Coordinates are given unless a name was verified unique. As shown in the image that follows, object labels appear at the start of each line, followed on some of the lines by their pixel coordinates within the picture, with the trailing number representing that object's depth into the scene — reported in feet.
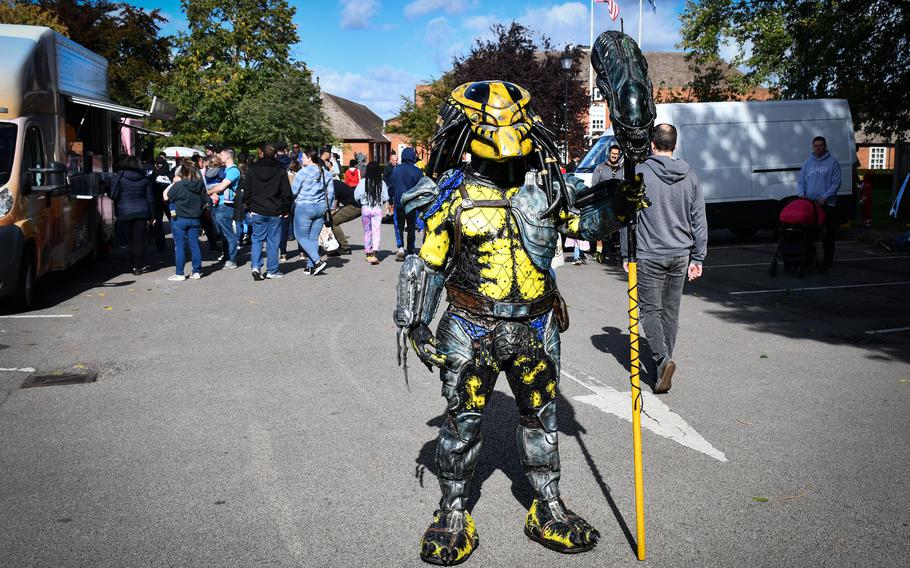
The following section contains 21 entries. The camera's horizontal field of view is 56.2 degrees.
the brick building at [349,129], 262.67
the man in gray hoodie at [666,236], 22.40
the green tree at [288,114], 132.05
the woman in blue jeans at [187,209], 42.16
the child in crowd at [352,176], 76.97
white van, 57.77
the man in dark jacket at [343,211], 50.78
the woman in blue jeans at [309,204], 44.11
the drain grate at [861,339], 29.01
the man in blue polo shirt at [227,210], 47.89
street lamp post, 104.28
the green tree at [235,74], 137.28
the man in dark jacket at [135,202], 44.32
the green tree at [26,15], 116.47
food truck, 33.94
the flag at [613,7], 65.11
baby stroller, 42.39
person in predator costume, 12.67
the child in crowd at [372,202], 49.70
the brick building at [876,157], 252.99
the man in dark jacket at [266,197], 42.24
